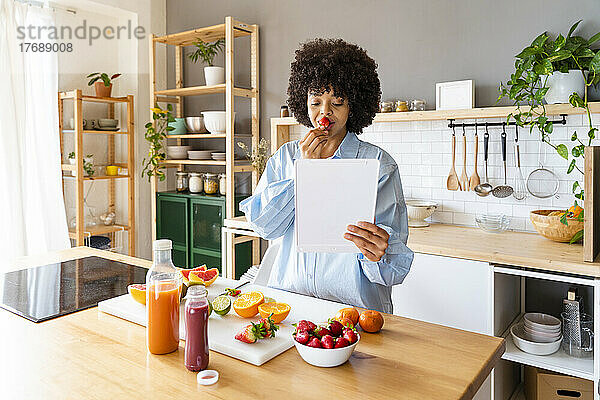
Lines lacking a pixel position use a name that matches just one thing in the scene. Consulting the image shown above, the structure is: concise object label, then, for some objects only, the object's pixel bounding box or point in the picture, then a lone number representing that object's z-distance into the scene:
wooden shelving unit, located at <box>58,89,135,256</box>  4.18
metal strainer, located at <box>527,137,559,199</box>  2.96
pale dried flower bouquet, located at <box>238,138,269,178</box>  4.12
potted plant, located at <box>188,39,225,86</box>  4.21
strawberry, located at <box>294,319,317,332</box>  1.29
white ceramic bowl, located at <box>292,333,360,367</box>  1.20
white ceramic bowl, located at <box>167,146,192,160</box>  4.50
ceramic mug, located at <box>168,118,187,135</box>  4.46
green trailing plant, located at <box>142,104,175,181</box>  4.41
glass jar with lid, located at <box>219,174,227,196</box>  4.19
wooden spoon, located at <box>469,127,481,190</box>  3.19
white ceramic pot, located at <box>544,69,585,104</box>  2.73
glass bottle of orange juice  1.29
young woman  1.73
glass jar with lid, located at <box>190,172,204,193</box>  4.44
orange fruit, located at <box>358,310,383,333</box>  1.45
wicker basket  2.64
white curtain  3.90
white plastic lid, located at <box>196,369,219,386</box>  1.15
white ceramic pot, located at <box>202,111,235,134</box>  4.14
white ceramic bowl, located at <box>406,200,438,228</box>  3.25
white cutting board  1.29
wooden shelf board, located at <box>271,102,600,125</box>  2.70
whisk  3.07
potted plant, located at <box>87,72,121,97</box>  4.32
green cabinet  4.19
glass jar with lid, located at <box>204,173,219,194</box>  4.32
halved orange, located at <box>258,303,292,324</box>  1.46
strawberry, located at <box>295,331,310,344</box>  1.24
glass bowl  3.05
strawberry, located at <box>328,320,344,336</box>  1.27
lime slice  1.51
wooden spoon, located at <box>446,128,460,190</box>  3.26
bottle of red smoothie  1.21
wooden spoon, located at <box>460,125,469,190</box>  3.20
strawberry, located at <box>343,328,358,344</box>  1.24
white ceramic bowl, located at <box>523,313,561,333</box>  2.57
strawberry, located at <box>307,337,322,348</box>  1.22
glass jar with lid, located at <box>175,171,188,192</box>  4.60
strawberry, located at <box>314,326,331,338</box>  1.25
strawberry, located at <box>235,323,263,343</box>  1.32
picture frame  3.10
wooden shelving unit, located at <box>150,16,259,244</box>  3.97
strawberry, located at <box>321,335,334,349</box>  1.21
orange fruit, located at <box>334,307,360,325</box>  1.44
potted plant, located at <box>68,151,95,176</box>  4.35
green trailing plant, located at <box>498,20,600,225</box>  2.63
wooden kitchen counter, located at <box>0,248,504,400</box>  1.12
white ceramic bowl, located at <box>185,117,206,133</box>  4.39
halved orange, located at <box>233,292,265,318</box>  1.49
